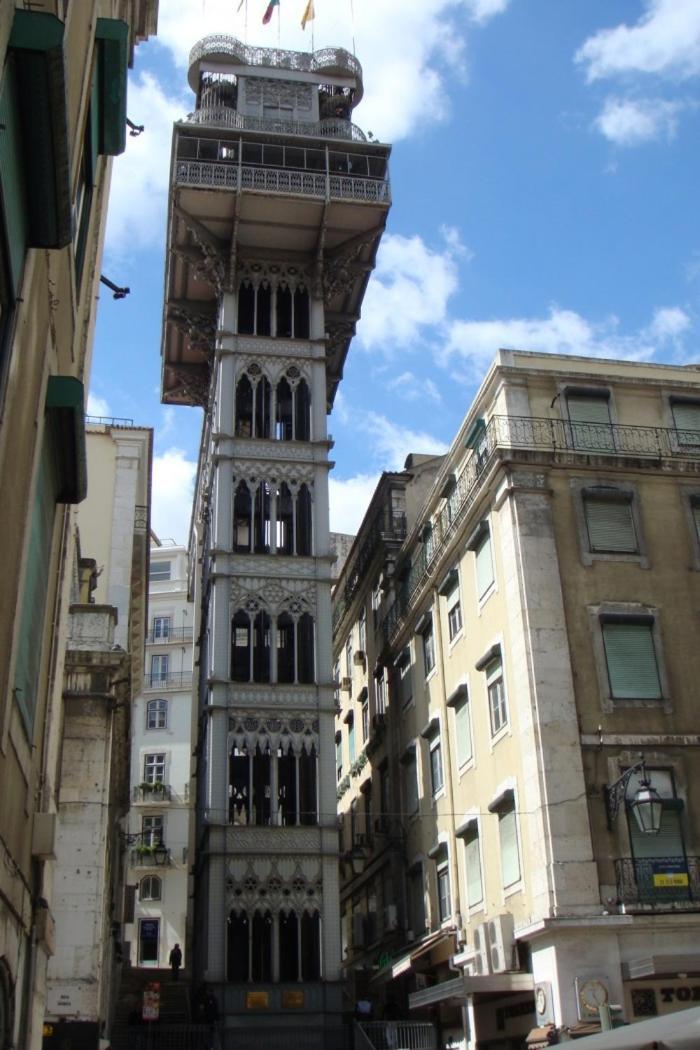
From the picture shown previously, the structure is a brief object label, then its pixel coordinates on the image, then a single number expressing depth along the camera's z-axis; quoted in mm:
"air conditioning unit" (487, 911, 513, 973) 23516
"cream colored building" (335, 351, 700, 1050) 22078
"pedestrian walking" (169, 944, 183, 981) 37138
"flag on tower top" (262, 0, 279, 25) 45594
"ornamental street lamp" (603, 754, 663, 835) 20578
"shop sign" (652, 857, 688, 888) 22453
